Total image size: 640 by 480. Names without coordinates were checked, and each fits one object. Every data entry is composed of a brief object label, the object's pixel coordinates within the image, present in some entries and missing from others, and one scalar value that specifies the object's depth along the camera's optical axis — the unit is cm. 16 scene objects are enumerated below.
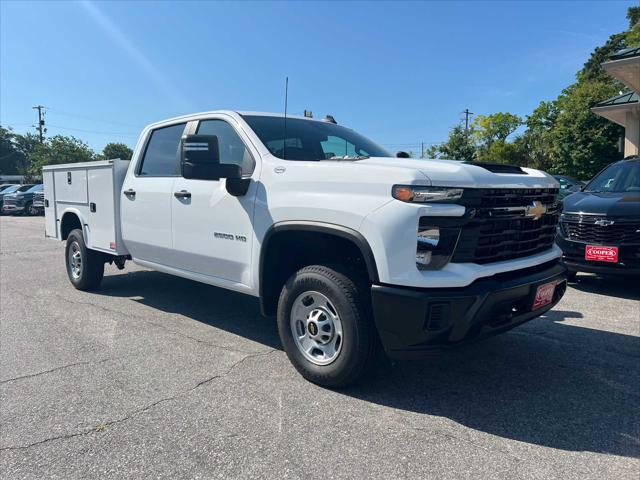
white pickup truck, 291
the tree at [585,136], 2817
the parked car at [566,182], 1540
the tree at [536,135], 4666
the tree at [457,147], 4275
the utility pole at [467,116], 6152
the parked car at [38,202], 2683
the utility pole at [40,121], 6669
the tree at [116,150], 7025
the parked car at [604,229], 584
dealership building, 1221
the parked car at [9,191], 2874
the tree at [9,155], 7769
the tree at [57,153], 4941
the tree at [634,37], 2630
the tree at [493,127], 5728
